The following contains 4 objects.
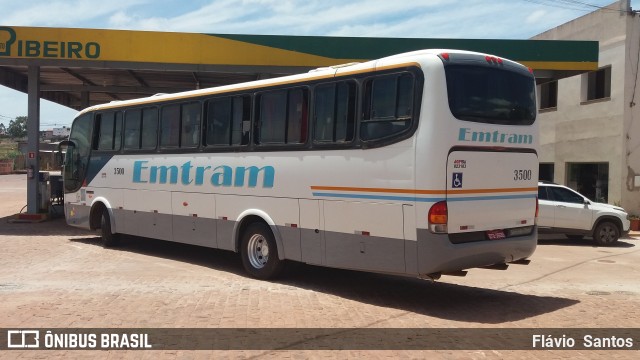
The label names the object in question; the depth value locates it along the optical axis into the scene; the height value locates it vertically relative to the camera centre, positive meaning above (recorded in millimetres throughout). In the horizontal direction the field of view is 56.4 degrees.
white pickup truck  16094 -1092
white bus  7473 +99
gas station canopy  16484 +3375
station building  21344 +2369
